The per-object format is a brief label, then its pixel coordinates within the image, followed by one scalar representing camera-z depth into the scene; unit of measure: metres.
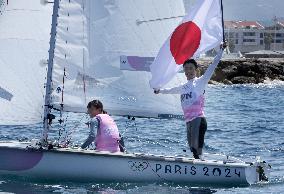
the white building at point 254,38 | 172.38
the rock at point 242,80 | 78.69
